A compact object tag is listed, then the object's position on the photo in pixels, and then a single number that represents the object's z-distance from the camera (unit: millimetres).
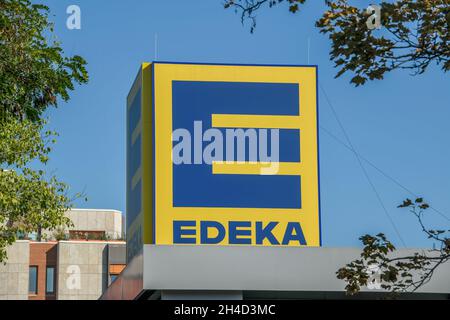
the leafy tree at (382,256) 17391
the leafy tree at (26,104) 28312
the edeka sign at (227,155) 43719
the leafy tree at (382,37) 16406
